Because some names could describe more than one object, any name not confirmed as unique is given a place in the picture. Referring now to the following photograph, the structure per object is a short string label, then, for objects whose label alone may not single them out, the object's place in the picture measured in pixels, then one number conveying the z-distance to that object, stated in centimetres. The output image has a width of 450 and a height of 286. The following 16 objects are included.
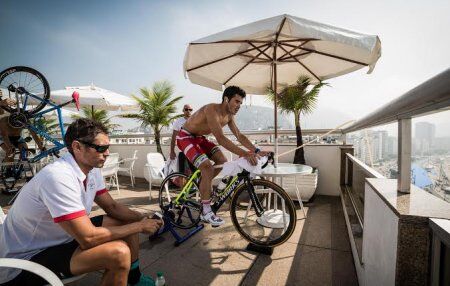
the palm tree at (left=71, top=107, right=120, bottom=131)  1235
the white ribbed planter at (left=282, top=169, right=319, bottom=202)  455
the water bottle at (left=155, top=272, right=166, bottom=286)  199
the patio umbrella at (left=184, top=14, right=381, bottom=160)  256
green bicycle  288
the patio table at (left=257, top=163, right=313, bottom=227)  301
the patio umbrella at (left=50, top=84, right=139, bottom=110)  689
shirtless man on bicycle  304
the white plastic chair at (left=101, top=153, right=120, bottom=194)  527
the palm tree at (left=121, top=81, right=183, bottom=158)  828
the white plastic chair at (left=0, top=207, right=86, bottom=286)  121
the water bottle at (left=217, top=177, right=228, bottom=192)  335
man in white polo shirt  148
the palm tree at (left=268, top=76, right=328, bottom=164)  524
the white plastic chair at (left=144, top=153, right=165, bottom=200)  491
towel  289
